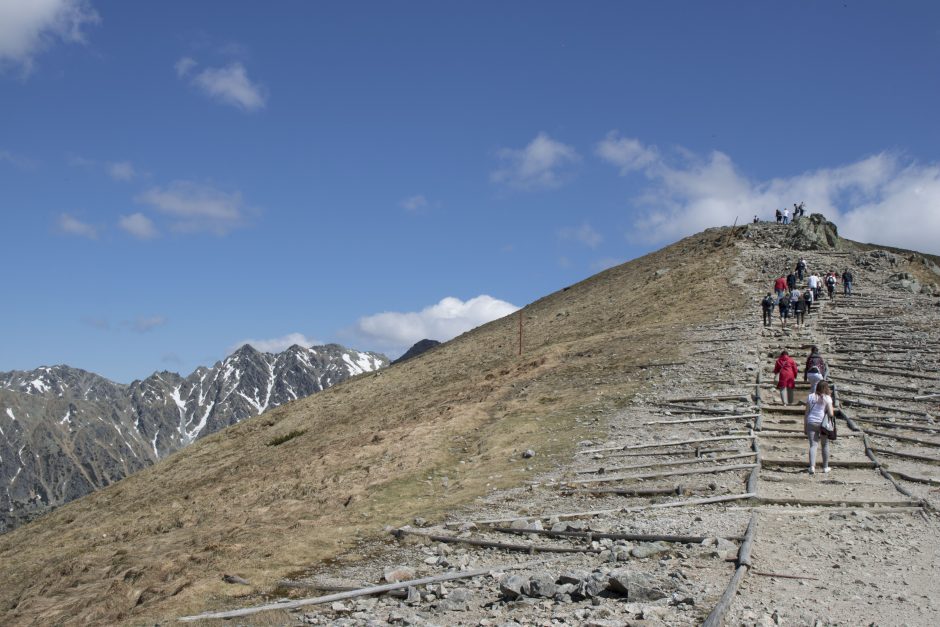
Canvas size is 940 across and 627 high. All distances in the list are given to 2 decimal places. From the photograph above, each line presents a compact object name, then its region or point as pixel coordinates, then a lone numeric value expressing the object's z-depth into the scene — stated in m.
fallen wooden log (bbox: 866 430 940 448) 18.22
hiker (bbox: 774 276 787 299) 39.78
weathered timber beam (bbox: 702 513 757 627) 8.39
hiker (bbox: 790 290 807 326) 34.59
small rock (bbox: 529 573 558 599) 10.21
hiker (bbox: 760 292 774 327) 34.41
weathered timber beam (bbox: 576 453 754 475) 17.64
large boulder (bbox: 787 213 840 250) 61.91
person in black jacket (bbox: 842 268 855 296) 43.97
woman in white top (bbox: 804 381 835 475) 16.27
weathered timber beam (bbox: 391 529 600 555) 12.48
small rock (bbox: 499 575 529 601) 10.37
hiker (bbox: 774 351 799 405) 22.53
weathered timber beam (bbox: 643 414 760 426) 21.47
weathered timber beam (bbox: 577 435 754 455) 19.42
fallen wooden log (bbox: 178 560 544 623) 11.30
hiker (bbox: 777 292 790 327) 34.69
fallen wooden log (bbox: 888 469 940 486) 14.90
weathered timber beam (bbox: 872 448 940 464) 16.68
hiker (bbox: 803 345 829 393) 22.17
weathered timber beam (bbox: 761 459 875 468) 16.75
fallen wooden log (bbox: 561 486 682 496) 15.61
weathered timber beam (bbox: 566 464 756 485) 16.72
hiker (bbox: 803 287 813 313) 35.52
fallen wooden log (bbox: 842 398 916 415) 21.22
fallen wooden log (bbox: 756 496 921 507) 13.41
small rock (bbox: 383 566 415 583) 11.95
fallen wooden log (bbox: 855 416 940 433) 19.30
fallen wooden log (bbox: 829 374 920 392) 23.44
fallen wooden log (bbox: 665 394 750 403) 23.92
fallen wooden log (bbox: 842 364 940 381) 24.80
